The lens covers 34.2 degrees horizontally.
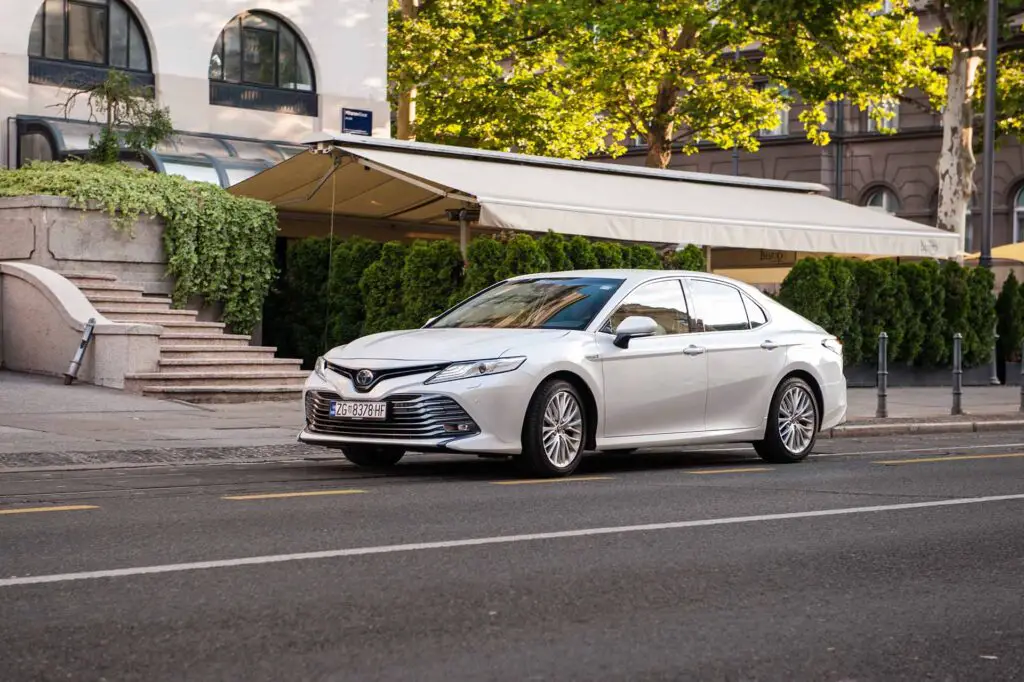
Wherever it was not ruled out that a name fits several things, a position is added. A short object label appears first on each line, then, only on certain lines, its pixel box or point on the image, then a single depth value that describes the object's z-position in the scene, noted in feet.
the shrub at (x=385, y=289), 71.72
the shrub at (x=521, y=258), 67.51
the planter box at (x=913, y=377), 85.30
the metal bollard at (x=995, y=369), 93.51
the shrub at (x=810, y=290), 81.25
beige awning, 68.49
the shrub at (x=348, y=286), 73.36
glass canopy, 87.92
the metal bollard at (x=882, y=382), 63.87
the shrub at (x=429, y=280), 70.33
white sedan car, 37.60
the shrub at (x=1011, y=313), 94.07
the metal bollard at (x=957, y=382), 66.59
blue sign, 106.73
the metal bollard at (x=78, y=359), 60.34
